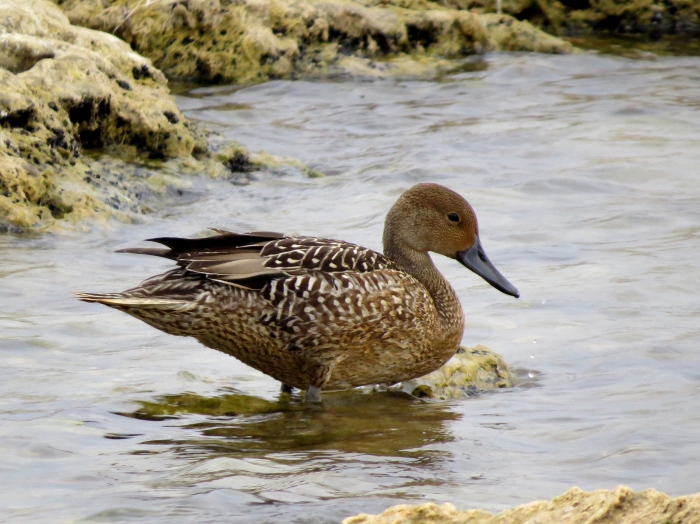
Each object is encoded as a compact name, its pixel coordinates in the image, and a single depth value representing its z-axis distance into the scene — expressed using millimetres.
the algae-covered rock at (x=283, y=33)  25031
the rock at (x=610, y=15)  32156
